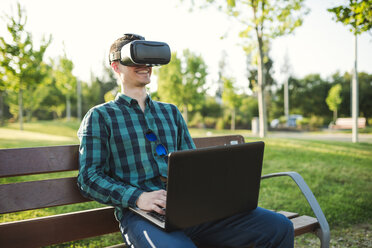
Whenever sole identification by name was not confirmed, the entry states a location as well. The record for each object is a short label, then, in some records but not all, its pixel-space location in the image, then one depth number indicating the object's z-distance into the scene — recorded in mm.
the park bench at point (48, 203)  1855
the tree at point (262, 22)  11117
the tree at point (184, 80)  23984
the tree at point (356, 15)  4209
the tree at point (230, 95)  23864
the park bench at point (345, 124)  24869
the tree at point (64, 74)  22828
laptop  1314
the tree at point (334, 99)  30641
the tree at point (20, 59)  13531
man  1638
